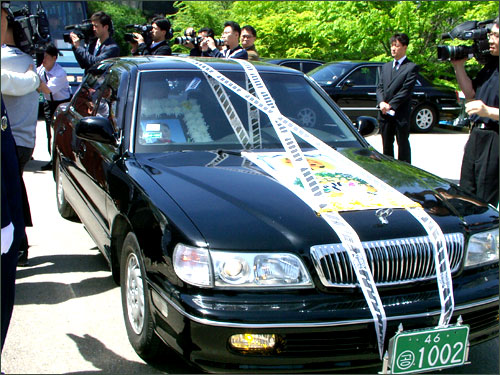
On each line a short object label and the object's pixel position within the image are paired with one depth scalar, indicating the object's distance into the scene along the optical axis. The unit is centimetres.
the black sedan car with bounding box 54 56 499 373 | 275
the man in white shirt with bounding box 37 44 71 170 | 863
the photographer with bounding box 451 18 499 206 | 470
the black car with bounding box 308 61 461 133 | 1405
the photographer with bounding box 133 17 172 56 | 856
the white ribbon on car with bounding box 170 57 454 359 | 283
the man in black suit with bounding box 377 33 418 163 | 789
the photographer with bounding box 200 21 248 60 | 782
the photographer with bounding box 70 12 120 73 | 818
